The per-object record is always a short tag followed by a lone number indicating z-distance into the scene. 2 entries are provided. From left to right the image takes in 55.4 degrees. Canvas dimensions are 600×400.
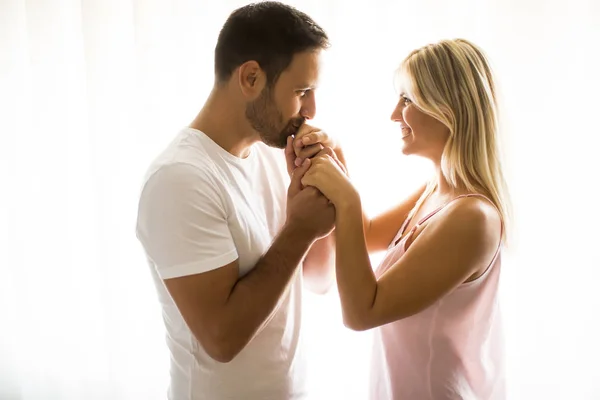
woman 1.14
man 1.06
